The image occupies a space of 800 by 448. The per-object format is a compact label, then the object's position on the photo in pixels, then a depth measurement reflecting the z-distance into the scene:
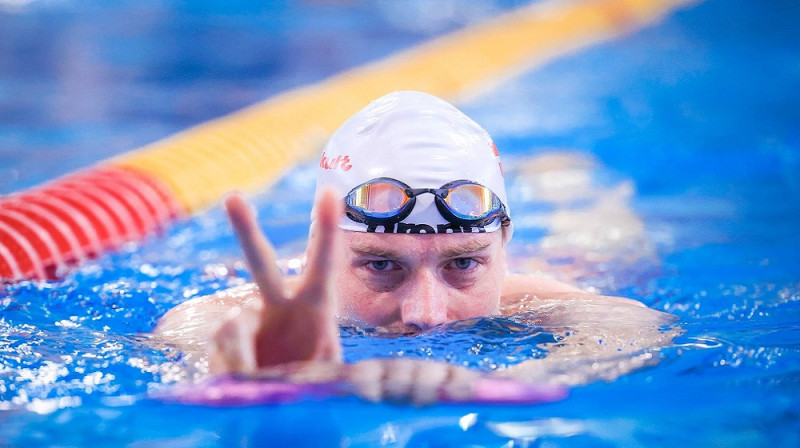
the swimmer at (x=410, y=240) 4.67
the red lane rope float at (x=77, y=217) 7.57
